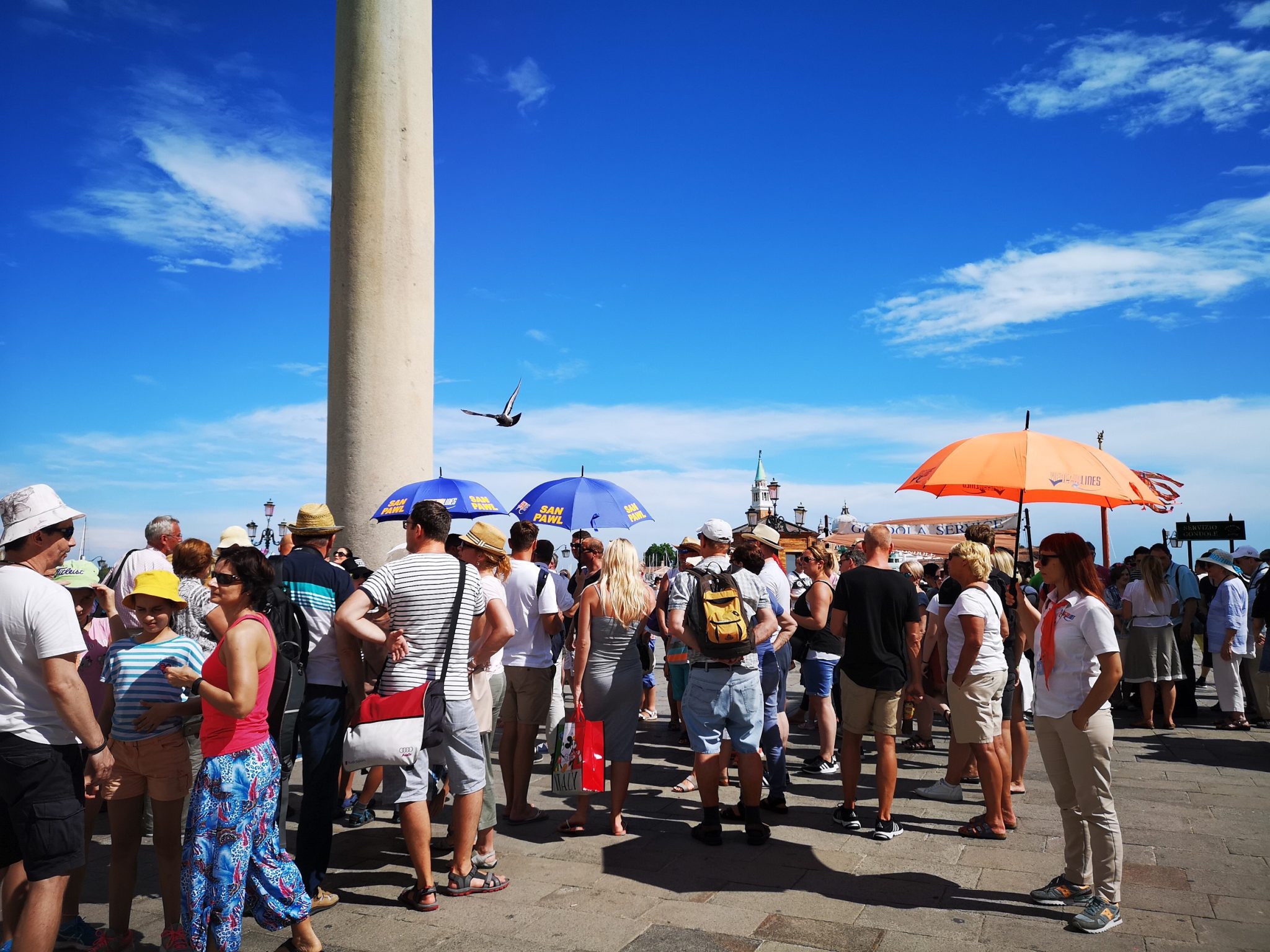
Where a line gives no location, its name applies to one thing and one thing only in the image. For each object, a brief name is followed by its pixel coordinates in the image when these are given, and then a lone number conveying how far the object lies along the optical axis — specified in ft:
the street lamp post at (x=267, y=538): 96.27
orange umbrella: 18.39
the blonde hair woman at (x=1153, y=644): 31.83
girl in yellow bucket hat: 12.47
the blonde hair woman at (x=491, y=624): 15.78
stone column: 27.63
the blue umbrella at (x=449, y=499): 24.50
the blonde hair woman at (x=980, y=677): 18.22
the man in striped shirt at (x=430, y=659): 13.79
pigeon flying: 42.73
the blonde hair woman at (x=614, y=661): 18.12
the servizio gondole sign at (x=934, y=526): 55.83
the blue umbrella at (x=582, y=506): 25.79
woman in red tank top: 11.39
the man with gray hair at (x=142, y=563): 17.17
